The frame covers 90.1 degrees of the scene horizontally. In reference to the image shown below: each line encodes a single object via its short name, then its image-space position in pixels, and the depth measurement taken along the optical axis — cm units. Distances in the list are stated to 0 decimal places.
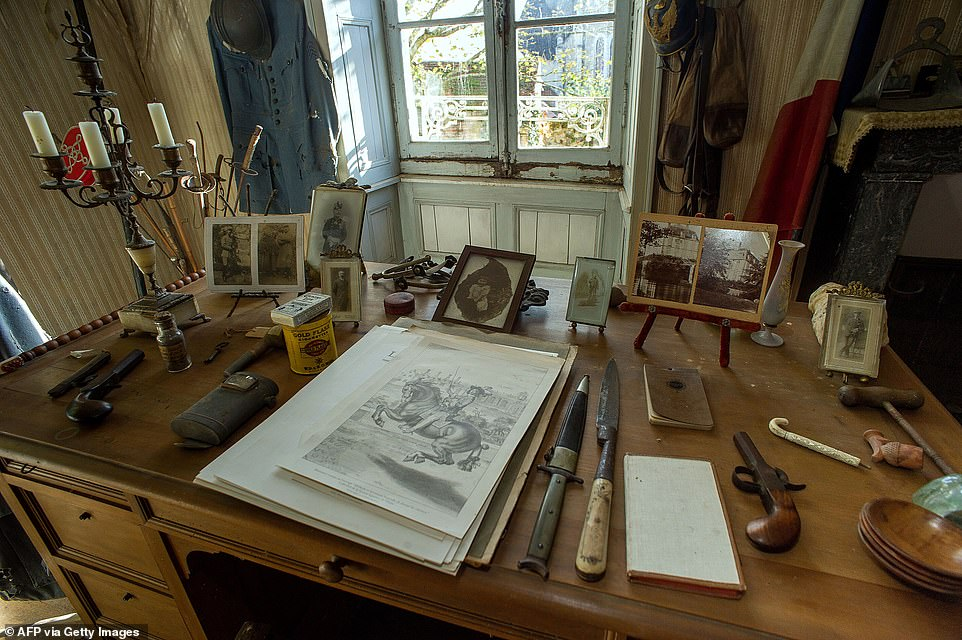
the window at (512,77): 251
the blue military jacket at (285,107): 233
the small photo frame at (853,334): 82
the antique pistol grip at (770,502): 56
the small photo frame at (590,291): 104
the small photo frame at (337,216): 125
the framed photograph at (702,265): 88
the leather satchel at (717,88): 174
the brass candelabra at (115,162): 97
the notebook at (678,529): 53
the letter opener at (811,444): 68
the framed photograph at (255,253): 124
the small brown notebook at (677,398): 77
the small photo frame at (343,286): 111
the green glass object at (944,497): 55
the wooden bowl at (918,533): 50
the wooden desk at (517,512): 51
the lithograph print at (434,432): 63
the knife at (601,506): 54
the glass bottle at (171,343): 96
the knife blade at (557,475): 56
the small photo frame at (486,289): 104
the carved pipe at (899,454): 66
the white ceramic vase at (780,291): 91
